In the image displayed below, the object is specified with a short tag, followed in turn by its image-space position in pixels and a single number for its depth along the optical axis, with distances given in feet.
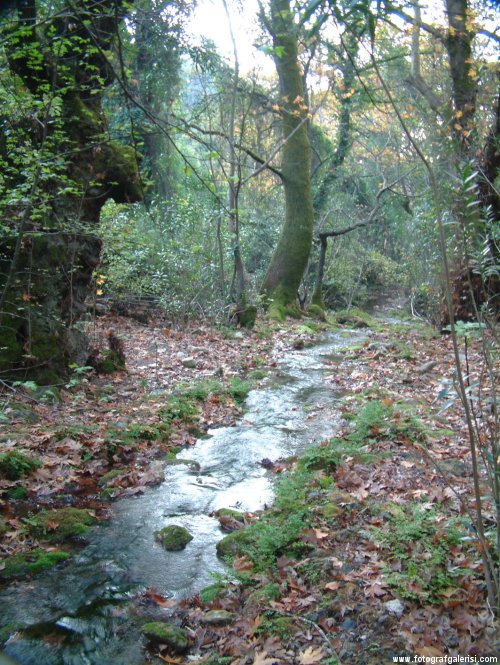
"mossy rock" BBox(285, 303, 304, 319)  50.29
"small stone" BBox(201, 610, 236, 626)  10.83
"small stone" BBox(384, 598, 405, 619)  9.97
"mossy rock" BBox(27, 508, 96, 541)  14.03
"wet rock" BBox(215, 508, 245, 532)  15.01
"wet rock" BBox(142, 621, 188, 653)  10.30
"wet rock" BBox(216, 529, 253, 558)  13.51
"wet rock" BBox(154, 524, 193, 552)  14.12
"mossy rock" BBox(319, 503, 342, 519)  13.87
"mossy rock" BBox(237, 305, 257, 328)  41.34
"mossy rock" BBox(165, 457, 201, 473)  19.44
